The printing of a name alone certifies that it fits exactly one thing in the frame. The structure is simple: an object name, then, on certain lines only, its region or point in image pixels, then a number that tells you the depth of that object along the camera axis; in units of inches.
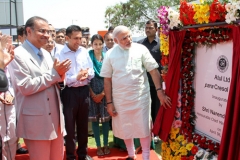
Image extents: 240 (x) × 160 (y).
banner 100.7
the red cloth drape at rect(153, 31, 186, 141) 119.5
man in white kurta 146.6
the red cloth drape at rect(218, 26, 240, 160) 88.5
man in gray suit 109.2
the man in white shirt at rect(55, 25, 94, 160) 152.5
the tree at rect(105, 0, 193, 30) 1250.0
